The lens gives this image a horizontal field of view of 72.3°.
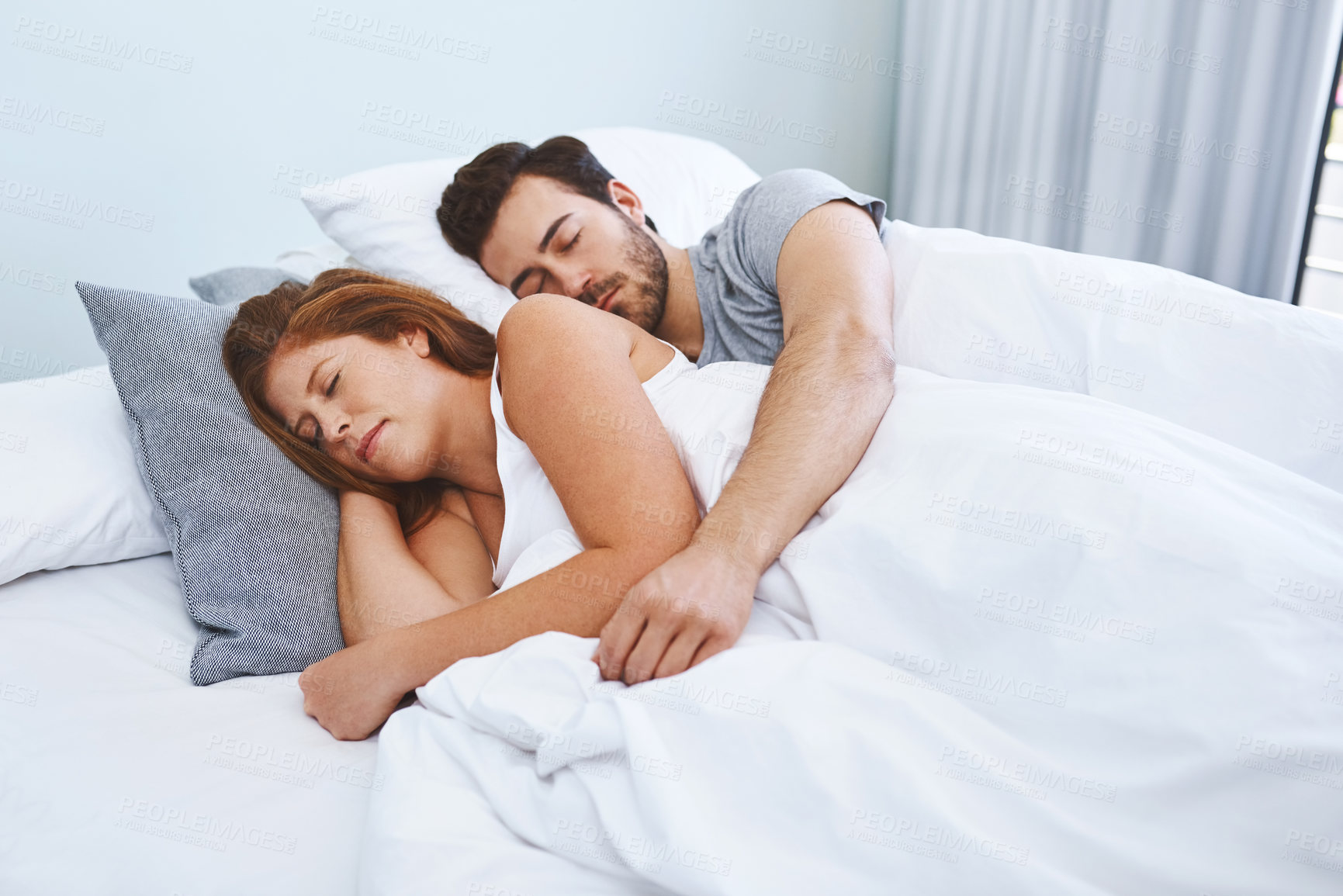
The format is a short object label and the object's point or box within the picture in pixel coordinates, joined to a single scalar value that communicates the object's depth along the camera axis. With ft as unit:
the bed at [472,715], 2.29
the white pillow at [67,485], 3.54
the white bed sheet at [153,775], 2.45
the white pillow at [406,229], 5.25
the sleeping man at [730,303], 2.79
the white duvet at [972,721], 2.12
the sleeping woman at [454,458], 3.08
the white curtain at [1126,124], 6.89
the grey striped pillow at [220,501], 3.49
